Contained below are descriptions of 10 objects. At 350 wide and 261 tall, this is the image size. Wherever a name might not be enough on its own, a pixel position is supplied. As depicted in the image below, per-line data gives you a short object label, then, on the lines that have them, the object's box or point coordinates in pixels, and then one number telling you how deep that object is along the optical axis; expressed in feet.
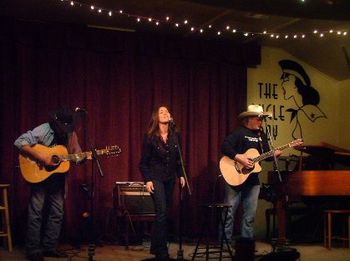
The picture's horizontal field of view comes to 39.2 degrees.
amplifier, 21.12
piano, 20.38
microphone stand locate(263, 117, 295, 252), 18.68
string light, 20.74
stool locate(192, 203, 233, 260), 24.09
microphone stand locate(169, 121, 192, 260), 16.89
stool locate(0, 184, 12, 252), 19.49
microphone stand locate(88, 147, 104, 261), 16.34
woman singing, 16.92
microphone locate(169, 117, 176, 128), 16.79
